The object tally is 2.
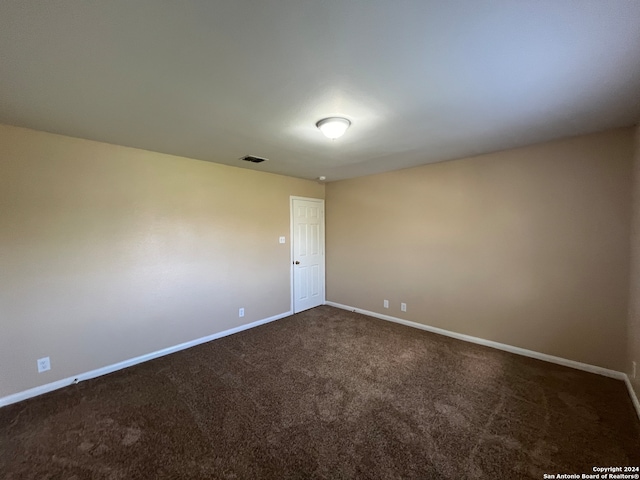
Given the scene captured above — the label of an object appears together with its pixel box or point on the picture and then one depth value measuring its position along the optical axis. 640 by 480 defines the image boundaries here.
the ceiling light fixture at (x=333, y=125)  2.15
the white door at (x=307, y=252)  4.69
